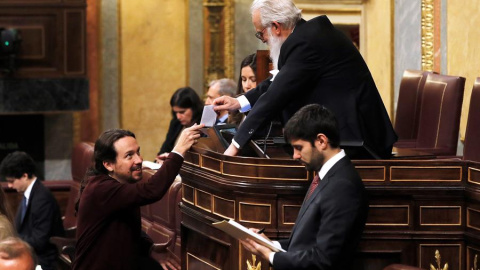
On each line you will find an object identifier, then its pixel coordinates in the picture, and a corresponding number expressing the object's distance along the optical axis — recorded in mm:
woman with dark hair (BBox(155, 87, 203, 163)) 14156
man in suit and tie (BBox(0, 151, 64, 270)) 14758
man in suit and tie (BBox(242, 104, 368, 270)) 7109
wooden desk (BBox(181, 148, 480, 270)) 8422
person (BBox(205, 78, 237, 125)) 13437
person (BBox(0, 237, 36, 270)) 5859
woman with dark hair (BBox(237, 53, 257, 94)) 12070
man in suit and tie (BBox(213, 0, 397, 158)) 8789
